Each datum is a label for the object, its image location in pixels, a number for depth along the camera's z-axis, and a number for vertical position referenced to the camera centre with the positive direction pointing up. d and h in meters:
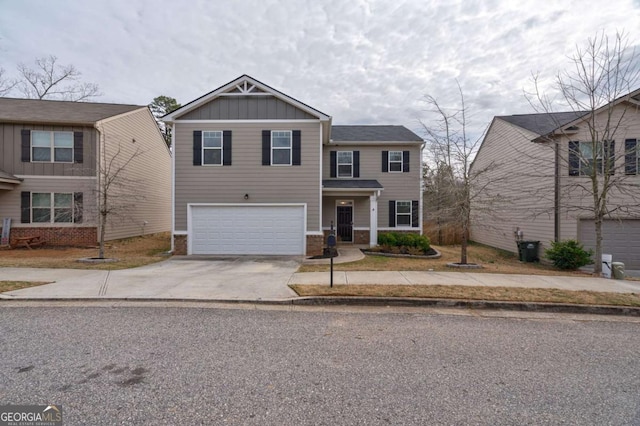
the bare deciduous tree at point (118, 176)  14.84 +1.78
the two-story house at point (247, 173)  12.66 +1.54
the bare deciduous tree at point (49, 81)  26.22 +11.01
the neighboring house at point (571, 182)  11.90 +1.14
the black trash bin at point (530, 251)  13.56 -1.73
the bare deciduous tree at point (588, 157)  11.58 +2.11
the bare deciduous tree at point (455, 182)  10.35 +1.04
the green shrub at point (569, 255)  10.46 -1.49
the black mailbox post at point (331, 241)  6.33 -0.62
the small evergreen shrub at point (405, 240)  13.43 -1.30
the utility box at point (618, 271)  8.59 -1.64
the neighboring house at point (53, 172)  14.27 +1.80
